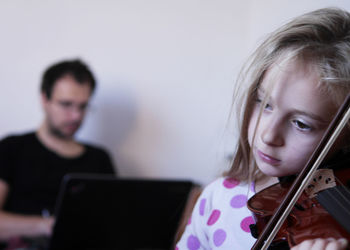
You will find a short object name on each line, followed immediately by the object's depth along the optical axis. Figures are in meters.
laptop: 2.01
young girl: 1.47
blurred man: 2.41
